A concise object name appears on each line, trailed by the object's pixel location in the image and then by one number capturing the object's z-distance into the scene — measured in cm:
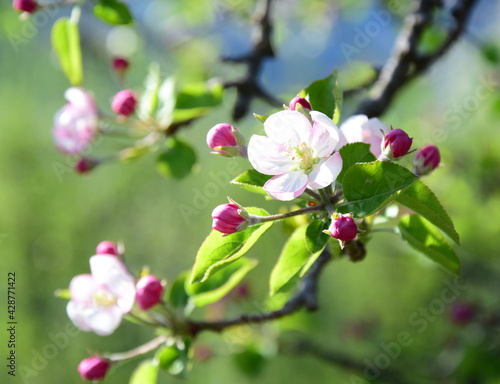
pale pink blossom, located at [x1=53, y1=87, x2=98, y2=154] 77
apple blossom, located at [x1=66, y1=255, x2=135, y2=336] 67
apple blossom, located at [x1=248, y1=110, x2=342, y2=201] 59
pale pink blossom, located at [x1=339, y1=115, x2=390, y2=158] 62
